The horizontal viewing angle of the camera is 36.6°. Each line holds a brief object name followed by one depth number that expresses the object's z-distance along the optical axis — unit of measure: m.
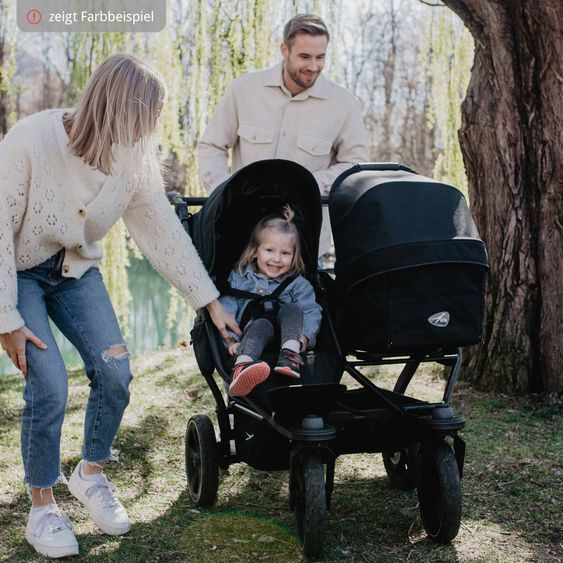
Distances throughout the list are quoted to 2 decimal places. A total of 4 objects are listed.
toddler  3.21
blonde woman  2.88
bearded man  4.27
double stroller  2.93
